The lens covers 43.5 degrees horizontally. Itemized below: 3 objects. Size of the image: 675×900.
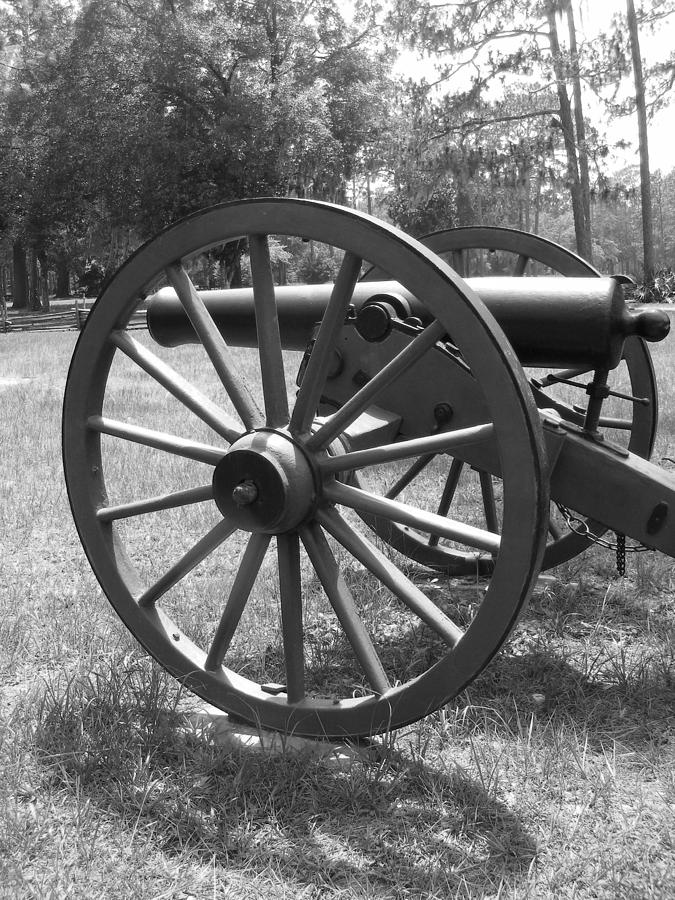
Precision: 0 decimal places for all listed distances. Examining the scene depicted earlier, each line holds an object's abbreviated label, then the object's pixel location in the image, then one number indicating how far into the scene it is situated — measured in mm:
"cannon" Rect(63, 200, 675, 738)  2092
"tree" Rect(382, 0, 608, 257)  18625
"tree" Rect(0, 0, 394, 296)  26031
